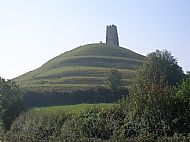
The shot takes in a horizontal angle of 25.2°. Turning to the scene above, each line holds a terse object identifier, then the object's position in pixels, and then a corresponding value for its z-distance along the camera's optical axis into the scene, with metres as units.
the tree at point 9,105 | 39.22
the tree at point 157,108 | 19.95
